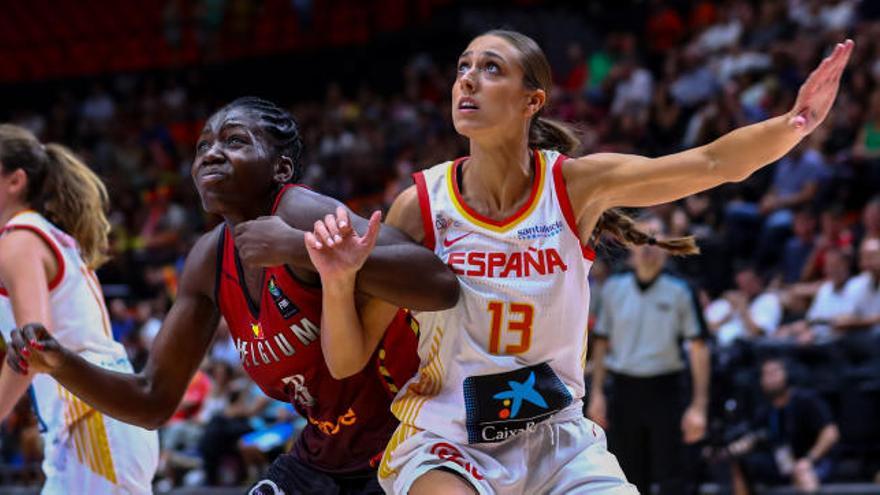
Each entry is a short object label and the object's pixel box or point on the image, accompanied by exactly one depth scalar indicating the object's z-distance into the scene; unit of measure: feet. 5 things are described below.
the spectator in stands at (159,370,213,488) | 32.42
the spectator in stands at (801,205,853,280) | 30.89
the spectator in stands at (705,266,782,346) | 29.76
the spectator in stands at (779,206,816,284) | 32.14
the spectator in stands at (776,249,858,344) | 27.84
